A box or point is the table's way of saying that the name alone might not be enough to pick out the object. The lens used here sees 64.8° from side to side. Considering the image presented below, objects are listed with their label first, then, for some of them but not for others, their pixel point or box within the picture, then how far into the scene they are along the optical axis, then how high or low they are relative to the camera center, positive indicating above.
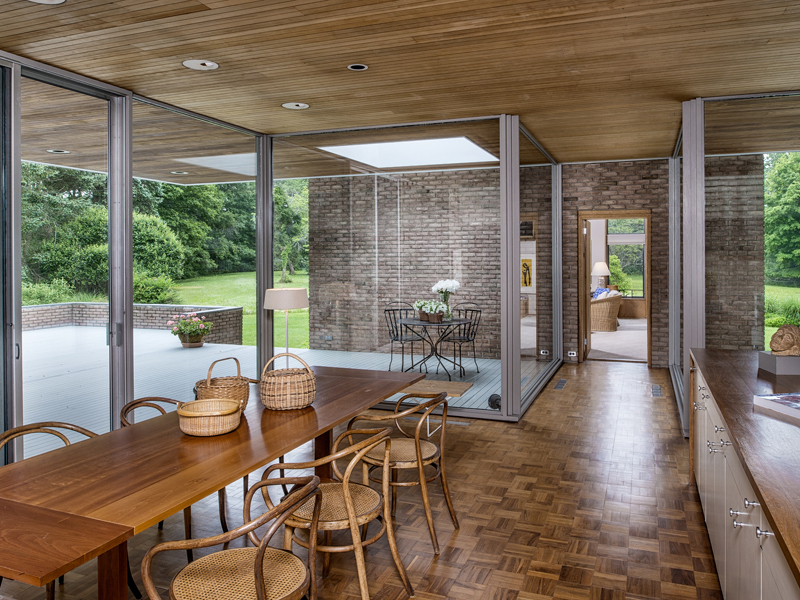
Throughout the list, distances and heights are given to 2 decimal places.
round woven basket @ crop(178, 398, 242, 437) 2.59 -0.52
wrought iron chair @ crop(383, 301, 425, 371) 6.19 -0.29
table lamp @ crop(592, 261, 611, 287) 16.28 +0.64
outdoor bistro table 6.07 -0.36
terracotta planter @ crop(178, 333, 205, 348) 5.43 -0.39
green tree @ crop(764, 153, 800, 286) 4.84 +0.59
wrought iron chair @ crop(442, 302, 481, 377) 6.01 -0.34
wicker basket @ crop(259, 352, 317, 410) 3.04 -0.46
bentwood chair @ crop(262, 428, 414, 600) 2.42 -0.89
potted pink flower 5.34 -0.28
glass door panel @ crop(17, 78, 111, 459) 4.02 +0.25
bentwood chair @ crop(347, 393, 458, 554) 3.10 -0.84
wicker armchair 14.04 -0.40
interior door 9.61 +0.02
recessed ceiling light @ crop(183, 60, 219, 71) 4.12 +1.53
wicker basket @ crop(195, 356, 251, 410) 3.01 -0.46
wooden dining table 1.66 -0.62
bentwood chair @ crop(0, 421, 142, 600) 2.54 -0.58
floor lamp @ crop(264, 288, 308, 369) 5.15 -0.03
